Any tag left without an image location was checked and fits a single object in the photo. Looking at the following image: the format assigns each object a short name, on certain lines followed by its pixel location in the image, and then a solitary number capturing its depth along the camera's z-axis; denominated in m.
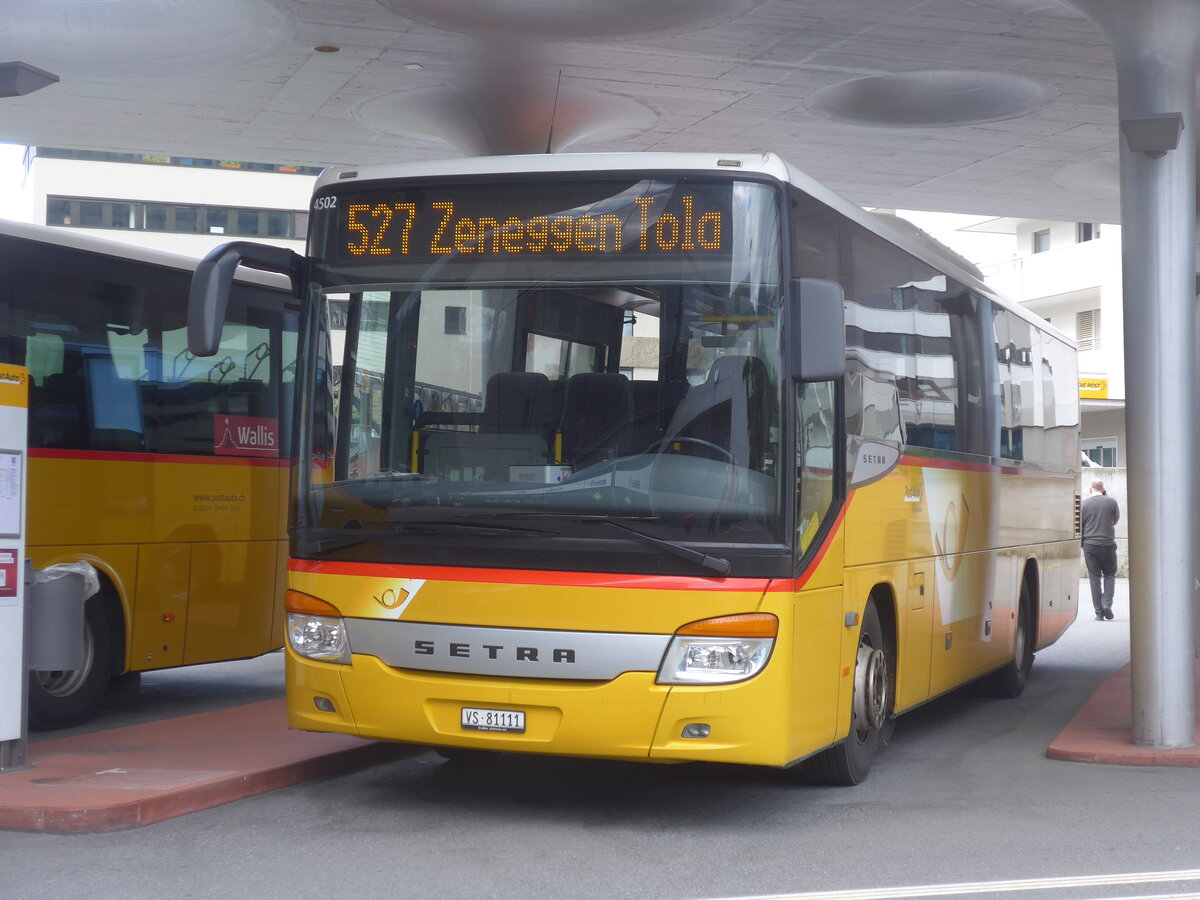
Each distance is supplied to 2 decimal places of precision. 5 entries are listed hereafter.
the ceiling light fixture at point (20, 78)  9.05
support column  9.48
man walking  22.81
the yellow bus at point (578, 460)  6.77
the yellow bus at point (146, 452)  10.20
